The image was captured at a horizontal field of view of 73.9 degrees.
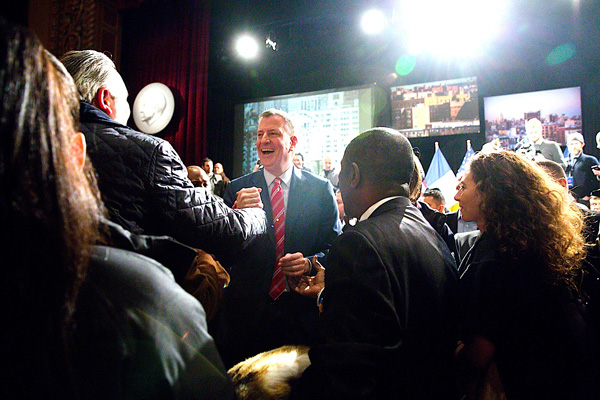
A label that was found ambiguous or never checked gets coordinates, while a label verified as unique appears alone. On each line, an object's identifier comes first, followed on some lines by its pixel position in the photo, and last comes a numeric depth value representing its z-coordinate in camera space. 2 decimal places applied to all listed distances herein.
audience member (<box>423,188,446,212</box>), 3.20
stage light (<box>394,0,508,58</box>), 5.63
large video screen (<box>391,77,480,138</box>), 6.43
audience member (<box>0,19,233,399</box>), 0.48
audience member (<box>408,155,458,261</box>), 2.13
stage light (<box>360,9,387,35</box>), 5.65
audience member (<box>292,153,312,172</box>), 6.30
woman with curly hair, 1.26
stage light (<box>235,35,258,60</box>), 6.68
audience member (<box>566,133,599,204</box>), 5.25
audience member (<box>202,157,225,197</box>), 6.42
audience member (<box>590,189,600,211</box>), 3.94
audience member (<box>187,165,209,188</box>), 3.41
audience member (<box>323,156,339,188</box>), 6.81
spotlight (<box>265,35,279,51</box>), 6.46
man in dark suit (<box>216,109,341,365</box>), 1.88
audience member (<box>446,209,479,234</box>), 2.79
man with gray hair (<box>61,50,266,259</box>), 1.08
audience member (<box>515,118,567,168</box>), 5.82
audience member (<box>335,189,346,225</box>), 3.51
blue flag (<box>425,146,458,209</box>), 6.29
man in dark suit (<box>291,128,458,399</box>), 0.90
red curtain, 7.01
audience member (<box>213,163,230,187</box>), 6.84
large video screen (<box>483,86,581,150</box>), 6.00
